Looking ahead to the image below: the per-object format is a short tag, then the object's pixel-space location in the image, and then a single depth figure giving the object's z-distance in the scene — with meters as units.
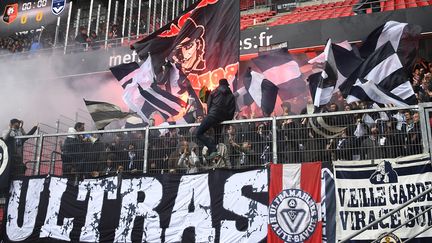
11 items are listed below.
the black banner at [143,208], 7.05
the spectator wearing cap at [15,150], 9.06
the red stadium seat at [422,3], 12.84
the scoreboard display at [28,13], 22.22
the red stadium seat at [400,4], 13.37
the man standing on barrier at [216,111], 7.43
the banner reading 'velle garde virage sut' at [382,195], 6.19
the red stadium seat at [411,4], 13.16
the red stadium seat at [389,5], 13.38
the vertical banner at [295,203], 6.59
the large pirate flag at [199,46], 9.03
